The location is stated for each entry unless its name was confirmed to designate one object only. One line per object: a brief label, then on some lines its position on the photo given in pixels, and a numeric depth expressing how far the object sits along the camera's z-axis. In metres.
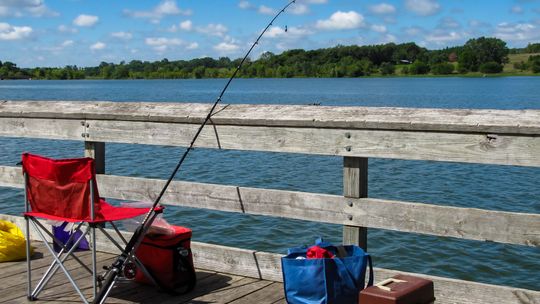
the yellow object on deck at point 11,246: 4.59
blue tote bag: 3.31
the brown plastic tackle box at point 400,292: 2.96
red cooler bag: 3.96
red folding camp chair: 3.47
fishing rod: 3.47
